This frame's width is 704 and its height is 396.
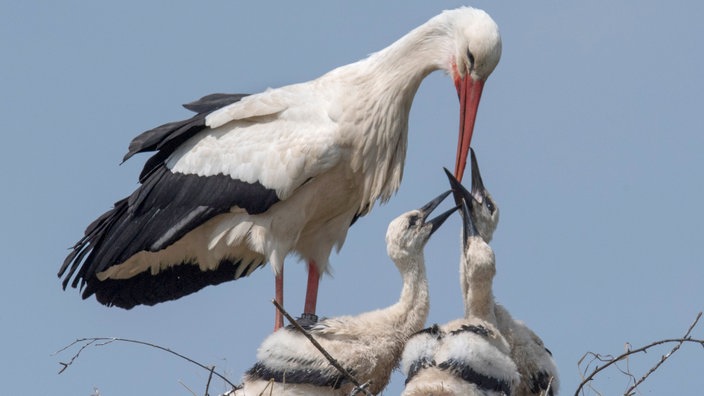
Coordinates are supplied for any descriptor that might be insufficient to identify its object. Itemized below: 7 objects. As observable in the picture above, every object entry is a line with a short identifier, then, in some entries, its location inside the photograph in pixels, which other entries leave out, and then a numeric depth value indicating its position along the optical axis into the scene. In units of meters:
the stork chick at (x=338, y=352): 17.41
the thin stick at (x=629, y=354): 16.77
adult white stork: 19.81
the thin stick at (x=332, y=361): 16.59
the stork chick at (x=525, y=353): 17.58
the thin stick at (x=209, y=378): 17.52
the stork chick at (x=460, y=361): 16.83
